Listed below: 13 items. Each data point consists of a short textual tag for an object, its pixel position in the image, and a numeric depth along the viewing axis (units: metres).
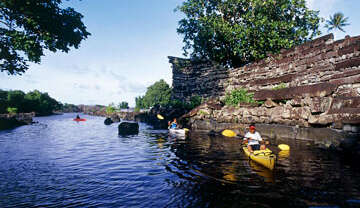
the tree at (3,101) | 45.11
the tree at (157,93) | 77.69
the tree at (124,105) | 112.12
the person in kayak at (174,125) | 18.09
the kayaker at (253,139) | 8.68
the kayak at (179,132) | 16.05
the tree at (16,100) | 53.67
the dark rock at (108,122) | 31.44
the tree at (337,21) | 36.34
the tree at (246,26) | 19.75
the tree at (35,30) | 13.42
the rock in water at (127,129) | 18.81
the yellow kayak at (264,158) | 6.56
